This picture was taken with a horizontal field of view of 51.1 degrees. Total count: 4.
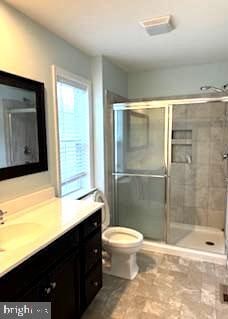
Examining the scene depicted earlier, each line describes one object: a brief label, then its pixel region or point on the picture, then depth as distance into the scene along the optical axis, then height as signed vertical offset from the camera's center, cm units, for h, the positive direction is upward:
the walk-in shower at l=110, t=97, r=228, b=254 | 309 -50
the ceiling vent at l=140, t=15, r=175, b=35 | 192 +92
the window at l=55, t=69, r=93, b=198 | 242 +2
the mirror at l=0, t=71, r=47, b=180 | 173 +8
